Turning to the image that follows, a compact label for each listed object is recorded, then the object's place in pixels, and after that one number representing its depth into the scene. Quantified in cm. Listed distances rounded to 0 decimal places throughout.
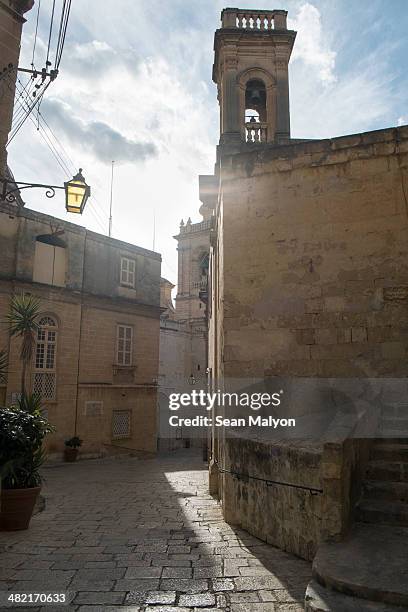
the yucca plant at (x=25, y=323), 1305
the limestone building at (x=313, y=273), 643
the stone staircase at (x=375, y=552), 274
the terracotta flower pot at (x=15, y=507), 530
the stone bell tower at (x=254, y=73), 1106
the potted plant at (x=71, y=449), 1573
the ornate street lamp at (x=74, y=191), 670
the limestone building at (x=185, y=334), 2569
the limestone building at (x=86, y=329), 1573
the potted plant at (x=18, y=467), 532
